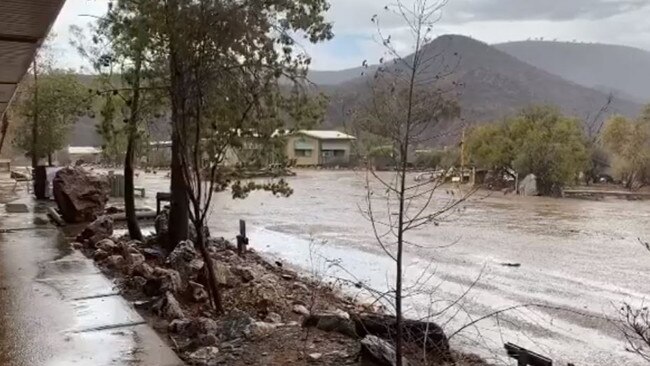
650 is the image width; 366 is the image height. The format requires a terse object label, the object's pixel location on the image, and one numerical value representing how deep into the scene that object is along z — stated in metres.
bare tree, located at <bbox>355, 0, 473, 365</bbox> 3.98
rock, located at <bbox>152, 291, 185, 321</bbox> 5.43
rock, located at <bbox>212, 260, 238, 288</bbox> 7.17
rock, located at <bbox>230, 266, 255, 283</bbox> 7.92
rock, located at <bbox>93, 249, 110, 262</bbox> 7.74
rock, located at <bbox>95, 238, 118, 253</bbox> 8.10
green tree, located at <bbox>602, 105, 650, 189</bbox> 40.09
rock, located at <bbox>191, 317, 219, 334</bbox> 5.00
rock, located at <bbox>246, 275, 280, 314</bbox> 6.52
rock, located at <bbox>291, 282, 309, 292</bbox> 8.75
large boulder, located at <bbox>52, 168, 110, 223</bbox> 11.26
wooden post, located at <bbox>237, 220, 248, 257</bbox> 11.80
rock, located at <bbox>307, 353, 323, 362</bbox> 4.79
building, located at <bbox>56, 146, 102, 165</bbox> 35.56
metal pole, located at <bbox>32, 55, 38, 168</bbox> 21.50
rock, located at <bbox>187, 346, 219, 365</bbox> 4.47
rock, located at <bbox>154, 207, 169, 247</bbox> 9.46
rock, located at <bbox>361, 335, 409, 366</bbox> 4.64
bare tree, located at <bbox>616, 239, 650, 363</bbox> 2.94
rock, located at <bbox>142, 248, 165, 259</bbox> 8.75
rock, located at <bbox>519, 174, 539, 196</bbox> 35.19
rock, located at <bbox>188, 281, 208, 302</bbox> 6.38
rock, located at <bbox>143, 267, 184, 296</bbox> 6.14
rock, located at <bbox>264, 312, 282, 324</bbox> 6.02
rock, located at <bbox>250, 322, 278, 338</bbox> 5.21
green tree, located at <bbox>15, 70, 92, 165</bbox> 22.06
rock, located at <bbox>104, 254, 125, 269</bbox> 7.40
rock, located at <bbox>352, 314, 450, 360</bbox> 5.20
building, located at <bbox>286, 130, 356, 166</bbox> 56.12
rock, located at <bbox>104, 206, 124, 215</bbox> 13.22
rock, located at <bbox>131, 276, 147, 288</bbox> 6.43
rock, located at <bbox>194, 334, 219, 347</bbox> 4.81
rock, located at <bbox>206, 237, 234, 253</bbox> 11.08
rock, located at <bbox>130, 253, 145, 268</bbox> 7.34
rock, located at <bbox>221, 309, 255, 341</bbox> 5.11
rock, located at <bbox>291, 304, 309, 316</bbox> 6.73
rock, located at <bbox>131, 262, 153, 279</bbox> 6.67
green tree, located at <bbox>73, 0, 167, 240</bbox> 6.32
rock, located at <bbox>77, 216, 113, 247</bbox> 8.98
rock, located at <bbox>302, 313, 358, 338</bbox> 5.64
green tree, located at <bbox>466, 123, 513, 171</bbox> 38.47
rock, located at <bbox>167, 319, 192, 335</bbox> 5.06
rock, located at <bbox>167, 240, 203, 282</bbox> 7.09
